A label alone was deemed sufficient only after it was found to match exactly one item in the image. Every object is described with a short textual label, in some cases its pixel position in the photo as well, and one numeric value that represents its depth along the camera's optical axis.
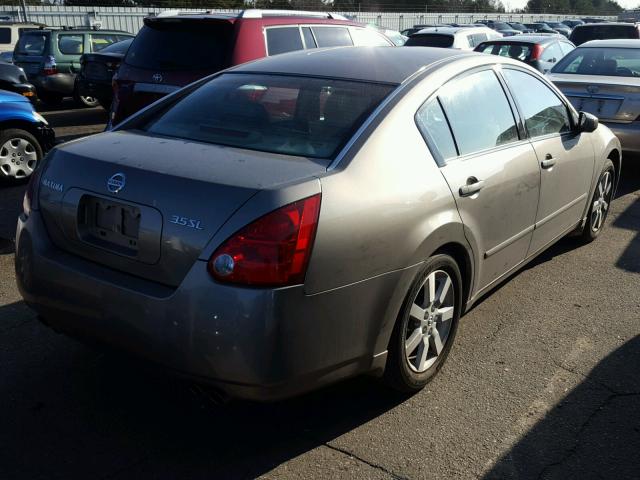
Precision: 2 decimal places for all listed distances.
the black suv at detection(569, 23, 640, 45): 16.36
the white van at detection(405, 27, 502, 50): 13.74
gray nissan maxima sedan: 2.53
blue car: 6.99
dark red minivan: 6.50
